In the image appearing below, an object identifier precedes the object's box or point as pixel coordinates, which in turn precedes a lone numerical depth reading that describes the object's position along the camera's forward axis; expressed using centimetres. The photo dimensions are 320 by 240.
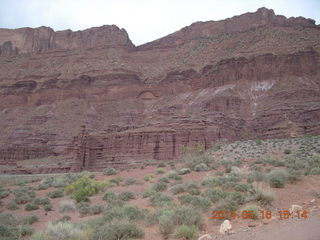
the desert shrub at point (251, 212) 846
